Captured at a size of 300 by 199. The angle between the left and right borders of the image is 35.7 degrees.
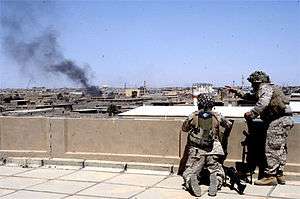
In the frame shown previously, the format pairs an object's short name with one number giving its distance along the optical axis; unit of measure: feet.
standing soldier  22.75
